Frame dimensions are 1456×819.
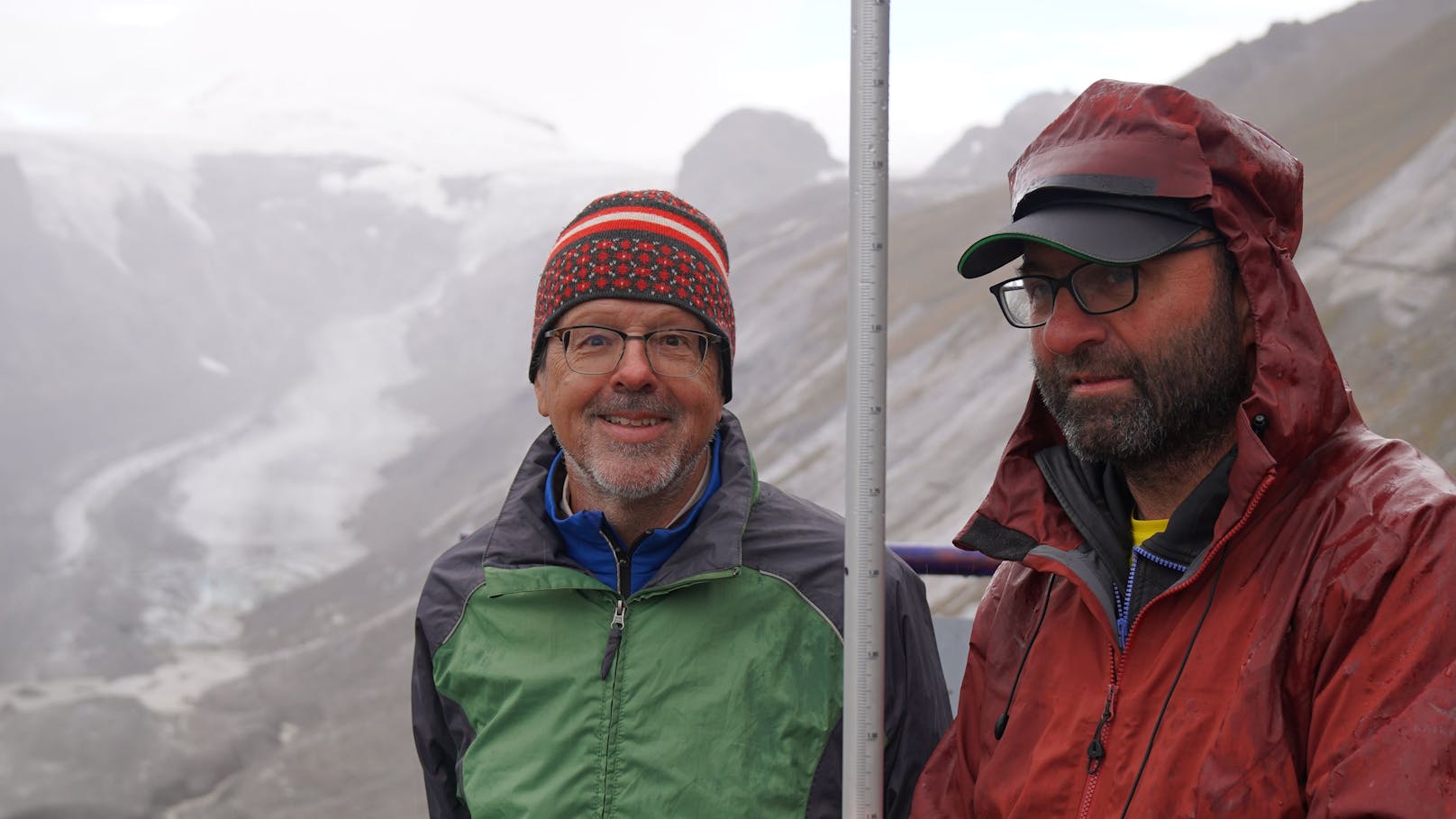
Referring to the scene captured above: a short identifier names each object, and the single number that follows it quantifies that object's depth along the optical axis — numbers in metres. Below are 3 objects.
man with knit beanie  2.36
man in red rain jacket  1.51
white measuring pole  1.93
